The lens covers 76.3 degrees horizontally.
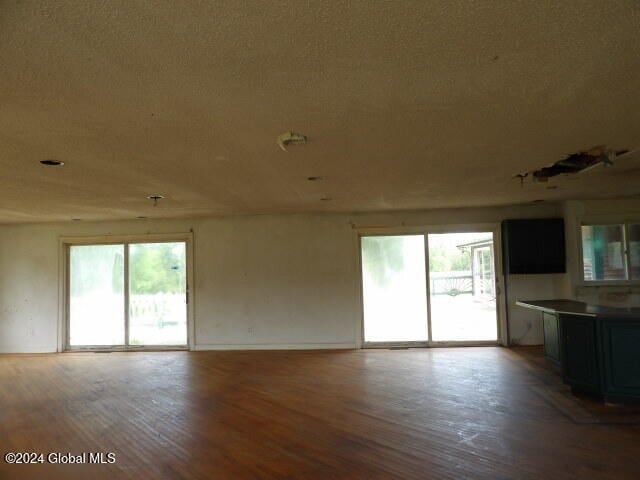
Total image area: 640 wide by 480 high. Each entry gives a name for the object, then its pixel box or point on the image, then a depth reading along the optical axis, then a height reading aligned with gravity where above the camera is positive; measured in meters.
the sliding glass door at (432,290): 7.21 -0.48
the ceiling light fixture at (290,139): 2.95 +0.95
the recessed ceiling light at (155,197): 5.27 +0.95
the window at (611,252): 6.51 +0.11
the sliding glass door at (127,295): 7.62 -0.47
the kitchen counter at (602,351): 3.99 -0.94
